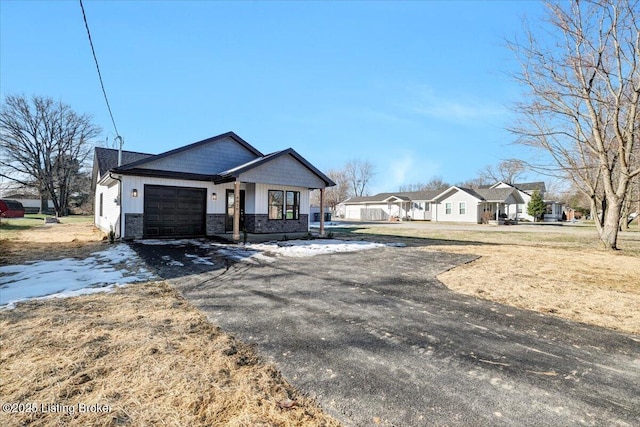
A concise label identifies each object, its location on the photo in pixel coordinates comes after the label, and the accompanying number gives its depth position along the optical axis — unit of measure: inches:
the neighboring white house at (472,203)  1401.3
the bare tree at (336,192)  2098.9
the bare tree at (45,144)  1397.6
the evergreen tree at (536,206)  1584.6
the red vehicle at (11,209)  1220.5
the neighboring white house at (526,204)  1795.3
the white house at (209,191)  469.4
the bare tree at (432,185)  2733.8
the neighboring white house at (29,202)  1836.6
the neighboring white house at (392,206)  1678.3
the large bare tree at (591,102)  422.6
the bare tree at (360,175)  2504.9
